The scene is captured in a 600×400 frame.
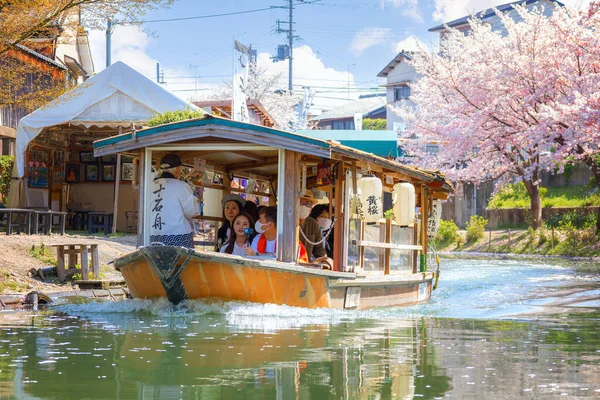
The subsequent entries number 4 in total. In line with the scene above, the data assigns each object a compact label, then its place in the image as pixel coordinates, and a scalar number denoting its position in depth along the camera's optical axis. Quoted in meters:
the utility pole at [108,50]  38.34
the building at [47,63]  13.47
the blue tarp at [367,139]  31.95
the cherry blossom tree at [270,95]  50.58
